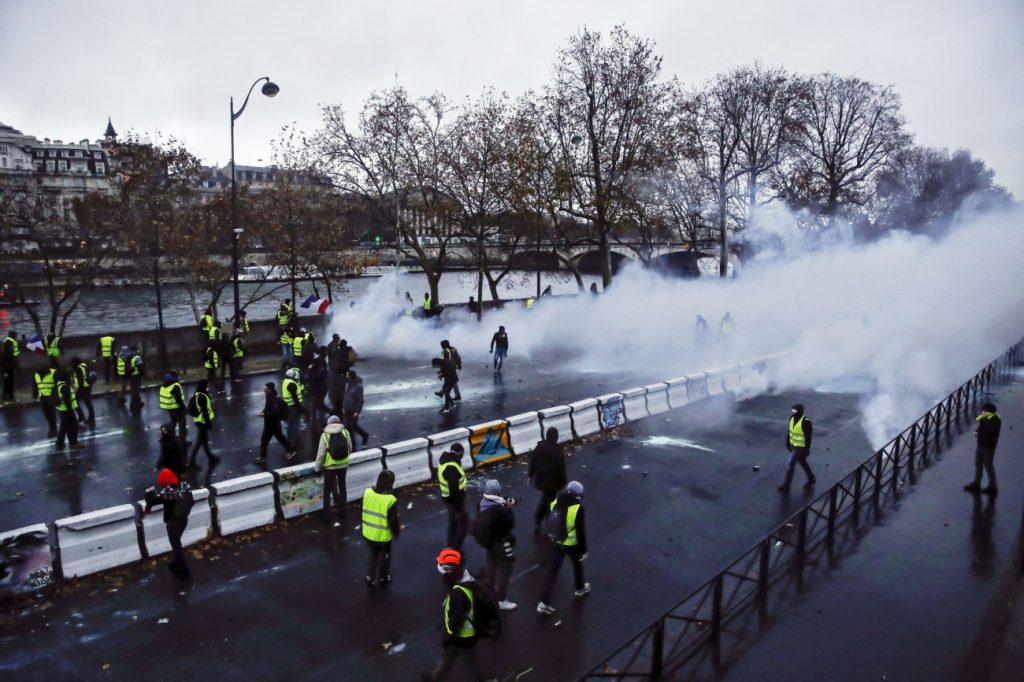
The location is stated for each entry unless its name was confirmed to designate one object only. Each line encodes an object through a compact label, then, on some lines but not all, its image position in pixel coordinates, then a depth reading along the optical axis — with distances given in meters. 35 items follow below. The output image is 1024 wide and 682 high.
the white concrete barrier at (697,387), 17.80
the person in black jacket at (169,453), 10.11
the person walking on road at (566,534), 7.20
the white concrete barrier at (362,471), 10.77
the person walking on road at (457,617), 5.38
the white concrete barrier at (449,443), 12.02
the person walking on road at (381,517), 7.33
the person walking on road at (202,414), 11.91
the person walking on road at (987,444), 10.56
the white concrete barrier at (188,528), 8.68
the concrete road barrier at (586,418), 14.56
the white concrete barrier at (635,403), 15.87
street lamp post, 20.36
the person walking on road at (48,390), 13.68
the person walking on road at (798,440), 11.05
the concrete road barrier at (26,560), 7.61
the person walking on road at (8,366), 17.52
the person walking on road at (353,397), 13.11
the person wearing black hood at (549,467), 9.22
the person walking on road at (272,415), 11.94
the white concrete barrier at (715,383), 18.50
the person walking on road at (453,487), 8.39
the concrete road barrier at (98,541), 8.13
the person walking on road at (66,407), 13.30
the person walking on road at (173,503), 7.91
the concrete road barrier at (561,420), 13.94
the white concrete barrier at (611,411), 15.22
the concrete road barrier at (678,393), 17.17
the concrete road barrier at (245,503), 9.39
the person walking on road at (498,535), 7.02
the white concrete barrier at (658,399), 16.56
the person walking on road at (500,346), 22.44
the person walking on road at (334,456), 9.61
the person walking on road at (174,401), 12.21
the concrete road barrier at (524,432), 13.27
